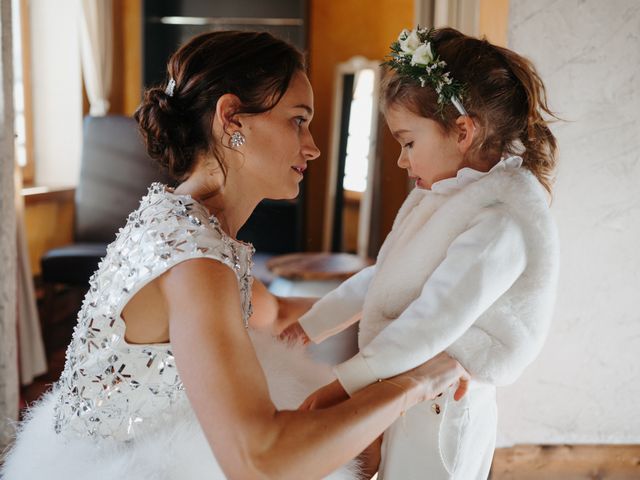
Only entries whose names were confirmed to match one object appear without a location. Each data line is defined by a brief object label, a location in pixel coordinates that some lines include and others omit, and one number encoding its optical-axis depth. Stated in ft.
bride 3.18
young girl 3.99
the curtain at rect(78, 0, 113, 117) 15.96
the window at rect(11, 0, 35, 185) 15.38
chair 14.42
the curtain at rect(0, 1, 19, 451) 6.97
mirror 15.29
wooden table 9.23
